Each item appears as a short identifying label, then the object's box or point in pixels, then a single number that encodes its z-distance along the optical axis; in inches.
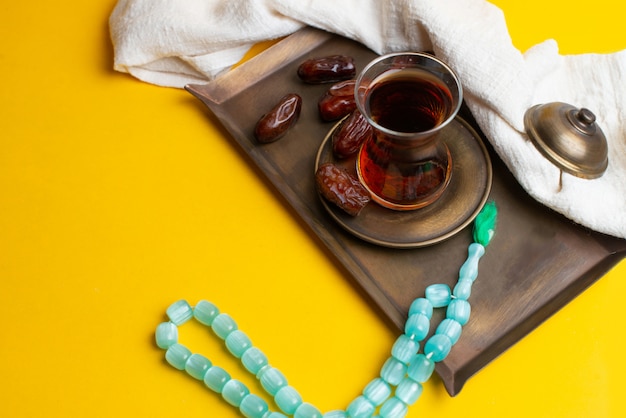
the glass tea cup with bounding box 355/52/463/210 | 29.9
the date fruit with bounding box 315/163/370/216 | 31.1
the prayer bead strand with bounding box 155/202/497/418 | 29.6
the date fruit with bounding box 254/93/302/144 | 34.2
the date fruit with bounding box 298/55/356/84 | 35.7
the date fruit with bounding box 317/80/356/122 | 34.5
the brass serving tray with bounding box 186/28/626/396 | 30.4
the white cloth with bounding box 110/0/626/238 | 32.4
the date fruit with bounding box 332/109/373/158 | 33.2
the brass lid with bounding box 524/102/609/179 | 32.4
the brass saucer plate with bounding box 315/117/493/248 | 31.3
